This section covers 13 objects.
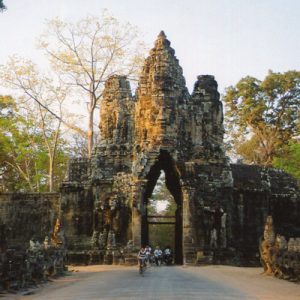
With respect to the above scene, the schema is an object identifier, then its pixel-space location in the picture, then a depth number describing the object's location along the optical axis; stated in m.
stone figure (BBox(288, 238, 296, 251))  16.53
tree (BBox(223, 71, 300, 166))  38.91
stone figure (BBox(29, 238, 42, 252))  16.30
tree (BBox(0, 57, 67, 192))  35.31
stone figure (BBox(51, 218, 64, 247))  21.29
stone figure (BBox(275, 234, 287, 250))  17.89
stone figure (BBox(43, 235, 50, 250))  18.23
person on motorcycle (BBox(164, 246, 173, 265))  26.17
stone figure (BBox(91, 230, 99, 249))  24.67
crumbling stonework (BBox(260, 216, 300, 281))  16.03
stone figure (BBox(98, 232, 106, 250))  24.57
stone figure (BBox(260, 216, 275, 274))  18.64
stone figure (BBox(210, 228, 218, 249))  24.47
